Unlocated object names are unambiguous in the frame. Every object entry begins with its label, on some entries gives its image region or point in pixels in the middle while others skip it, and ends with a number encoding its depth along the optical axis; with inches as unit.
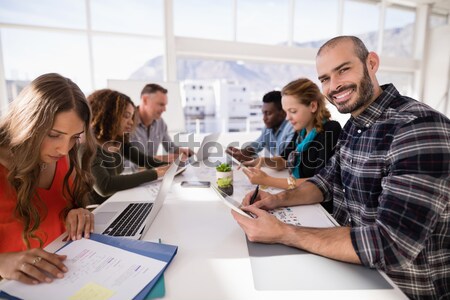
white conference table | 26.6
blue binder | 31.7
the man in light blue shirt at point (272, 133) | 101.5
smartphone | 65.4
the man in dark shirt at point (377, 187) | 30.1
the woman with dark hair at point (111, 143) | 62.0
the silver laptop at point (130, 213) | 40.2
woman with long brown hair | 37.4
